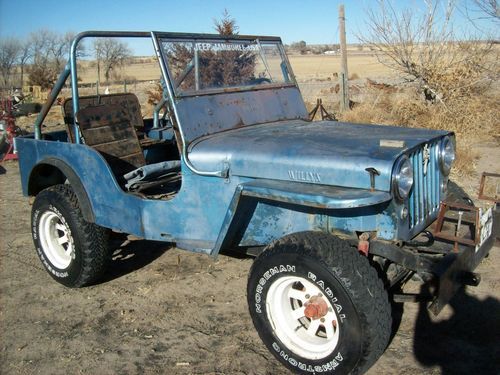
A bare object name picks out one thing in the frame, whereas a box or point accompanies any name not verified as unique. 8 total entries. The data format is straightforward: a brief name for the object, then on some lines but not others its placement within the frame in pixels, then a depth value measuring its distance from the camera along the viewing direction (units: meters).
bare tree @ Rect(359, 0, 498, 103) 11.23
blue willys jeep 2.62
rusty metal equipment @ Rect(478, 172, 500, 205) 3.21
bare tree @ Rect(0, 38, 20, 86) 30.48
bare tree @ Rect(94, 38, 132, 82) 28.98
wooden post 11.73
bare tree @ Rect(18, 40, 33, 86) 34.62
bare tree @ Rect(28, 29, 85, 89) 31.14
